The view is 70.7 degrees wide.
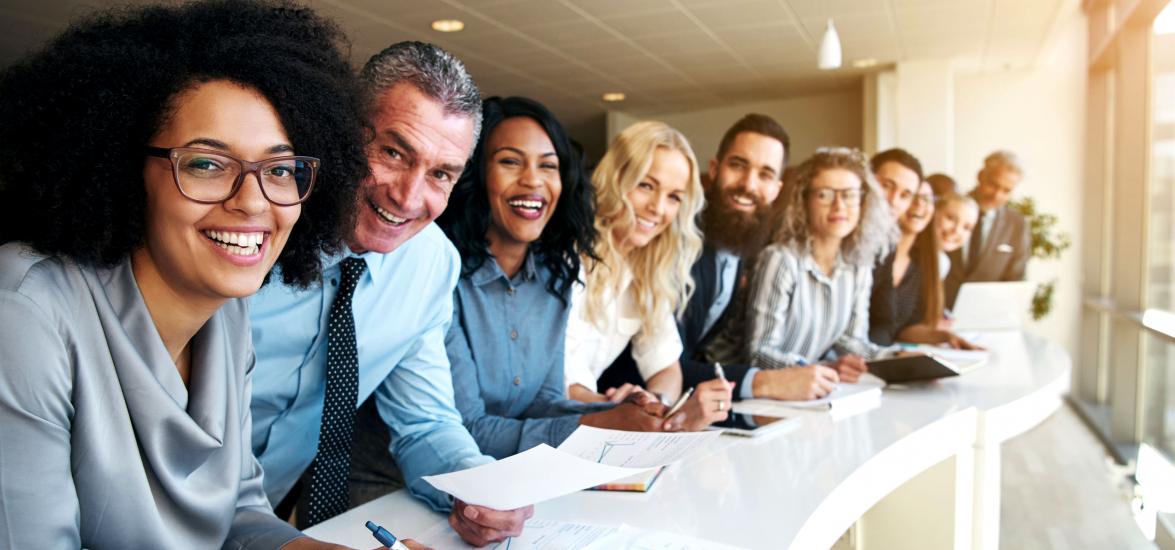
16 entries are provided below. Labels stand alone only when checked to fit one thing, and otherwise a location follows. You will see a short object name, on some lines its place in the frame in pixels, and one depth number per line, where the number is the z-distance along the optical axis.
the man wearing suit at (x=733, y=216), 3.06
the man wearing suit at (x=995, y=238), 4.81
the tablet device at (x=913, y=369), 2.58
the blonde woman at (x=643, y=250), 2.52
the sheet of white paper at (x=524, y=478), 1.12
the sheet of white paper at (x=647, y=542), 1.22
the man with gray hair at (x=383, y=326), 1.52
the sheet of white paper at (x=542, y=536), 1.24
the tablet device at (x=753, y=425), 1.95
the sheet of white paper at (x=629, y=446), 1.34
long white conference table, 1.37
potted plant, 7.39
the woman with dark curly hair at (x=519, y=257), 1.94
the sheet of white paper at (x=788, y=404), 2.25
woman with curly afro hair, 0.85
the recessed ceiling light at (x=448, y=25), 6.00
